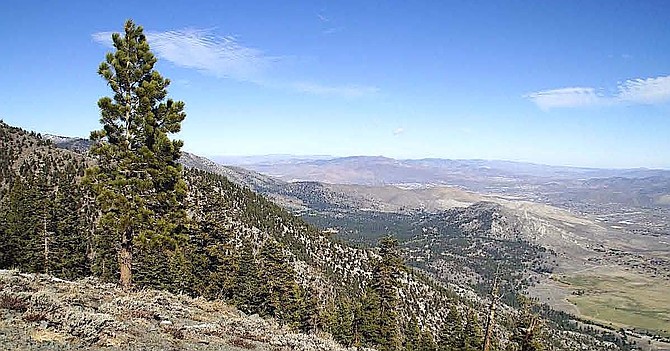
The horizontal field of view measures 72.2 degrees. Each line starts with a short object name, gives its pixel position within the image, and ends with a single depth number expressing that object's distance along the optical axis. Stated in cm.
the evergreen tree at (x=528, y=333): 3303
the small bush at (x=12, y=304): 1464
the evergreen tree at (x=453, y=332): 4938
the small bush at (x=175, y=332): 1601
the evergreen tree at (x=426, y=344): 5649
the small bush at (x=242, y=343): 1658
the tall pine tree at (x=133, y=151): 2717
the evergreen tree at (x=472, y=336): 4741
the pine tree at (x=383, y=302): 4928
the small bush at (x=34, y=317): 1374
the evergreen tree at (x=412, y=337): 5778
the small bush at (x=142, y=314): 1785
